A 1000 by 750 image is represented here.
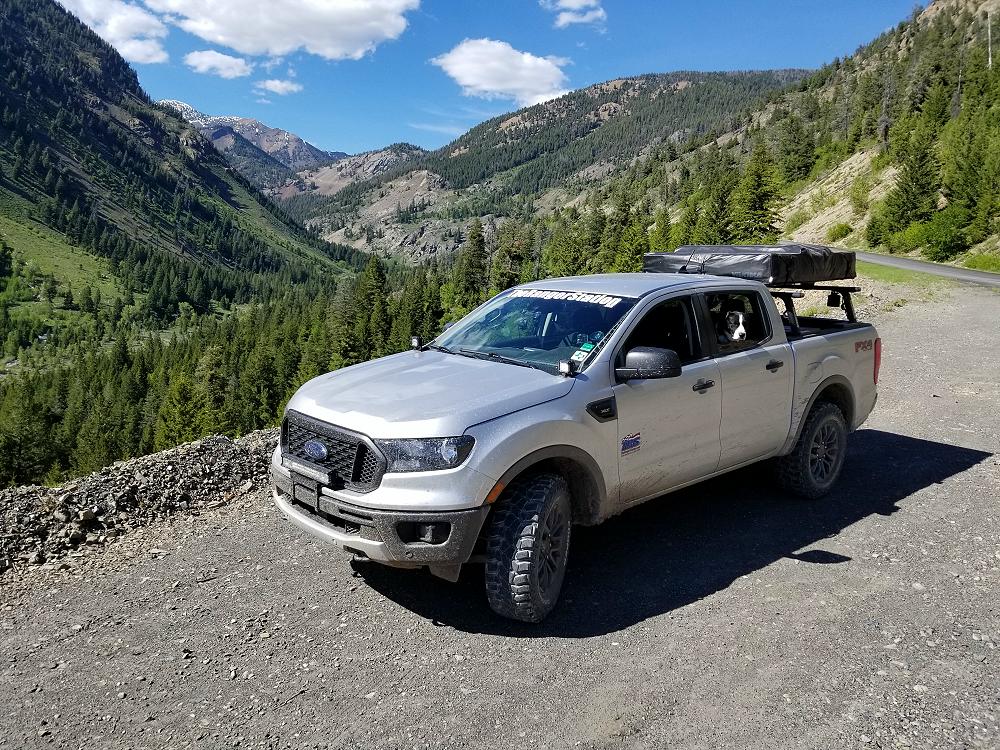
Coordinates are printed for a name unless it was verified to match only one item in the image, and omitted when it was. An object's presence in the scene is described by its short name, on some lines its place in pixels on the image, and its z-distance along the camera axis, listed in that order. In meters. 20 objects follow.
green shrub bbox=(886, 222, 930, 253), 44.25
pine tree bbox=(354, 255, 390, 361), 78.50
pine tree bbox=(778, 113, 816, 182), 94.25
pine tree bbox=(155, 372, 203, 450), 67.31
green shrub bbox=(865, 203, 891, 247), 49.44
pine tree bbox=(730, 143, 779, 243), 51.25
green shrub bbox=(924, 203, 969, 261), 41.28
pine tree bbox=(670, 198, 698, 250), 68.12
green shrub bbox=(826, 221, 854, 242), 54.58
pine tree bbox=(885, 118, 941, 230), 46.47
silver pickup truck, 4.28
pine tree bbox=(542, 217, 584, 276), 81.54
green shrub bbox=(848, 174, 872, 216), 57.72
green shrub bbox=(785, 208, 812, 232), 65.75
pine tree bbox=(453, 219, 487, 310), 74.25
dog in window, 6.19
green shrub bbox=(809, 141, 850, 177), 88.38
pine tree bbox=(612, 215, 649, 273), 62.59
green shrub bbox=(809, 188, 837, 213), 67.93
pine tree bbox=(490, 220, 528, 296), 71.25
